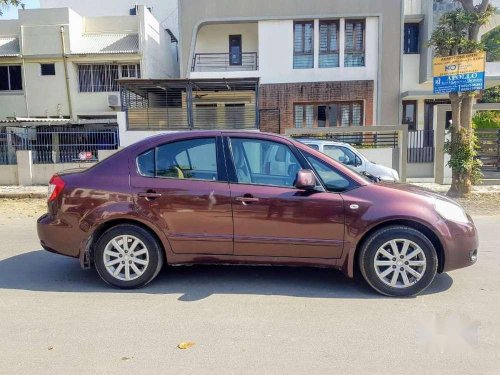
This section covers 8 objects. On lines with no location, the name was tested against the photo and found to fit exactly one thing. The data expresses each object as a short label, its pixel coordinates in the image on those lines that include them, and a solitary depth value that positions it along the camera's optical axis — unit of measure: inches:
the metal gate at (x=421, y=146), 572.1
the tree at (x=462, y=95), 383.9
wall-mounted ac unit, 832.3
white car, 386.0
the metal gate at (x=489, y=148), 510.9
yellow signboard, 379.6
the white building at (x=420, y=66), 725.9
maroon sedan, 157.2
